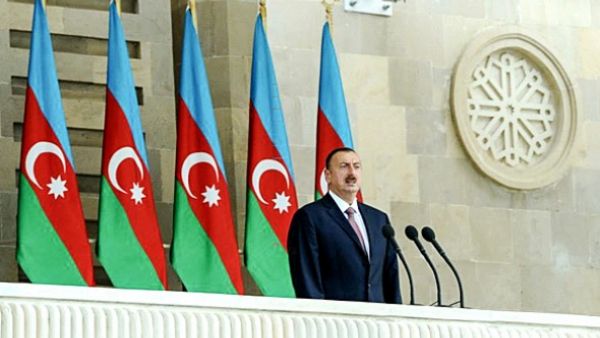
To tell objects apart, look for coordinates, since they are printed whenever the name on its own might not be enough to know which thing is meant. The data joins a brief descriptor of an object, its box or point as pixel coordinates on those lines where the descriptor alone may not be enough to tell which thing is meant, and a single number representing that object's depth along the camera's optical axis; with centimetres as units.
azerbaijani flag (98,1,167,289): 1245
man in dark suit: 1073
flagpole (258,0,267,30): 1335
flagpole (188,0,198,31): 1309
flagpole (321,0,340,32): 1373
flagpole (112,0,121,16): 1278
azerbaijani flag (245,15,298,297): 1284
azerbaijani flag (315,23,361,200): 1332
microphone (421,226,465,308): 1066
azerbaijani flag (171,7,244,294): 1269
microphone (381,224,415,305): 1080
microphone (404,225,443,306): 1069
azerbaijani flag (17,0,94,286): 1217
